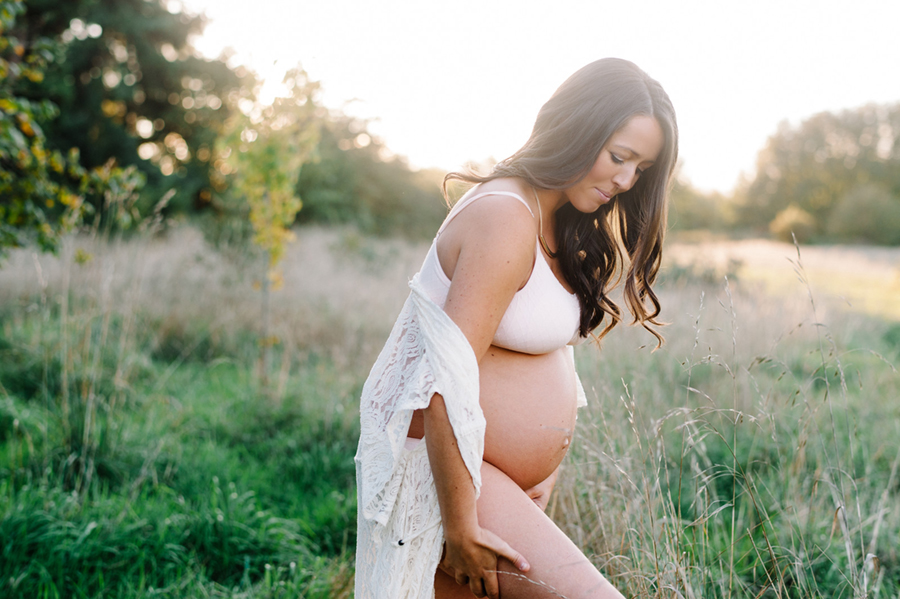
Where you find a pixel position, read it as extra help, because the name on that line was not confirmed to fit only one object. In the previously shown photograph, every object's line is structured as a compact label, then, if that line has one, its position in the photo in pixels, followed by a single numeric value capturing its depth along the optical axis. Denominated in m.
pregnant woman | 1.17
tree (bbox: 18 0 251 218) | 14.42
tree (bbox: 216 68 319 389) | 4.32
